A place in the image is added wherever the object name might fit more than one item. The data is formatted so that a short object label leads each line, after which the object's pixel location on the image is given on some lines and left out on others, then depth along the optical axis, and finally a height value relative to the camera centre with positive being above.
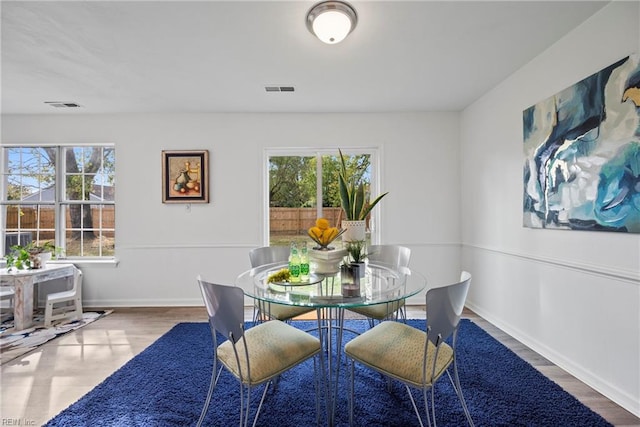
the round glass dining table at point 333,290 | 1.40 -0.41
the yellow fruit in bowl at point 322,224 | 1.93 -0.06
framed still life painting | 3.59 +0.48
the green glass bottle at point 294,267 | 1.76 -0.32
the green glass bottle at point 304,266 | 1.78 -0.32
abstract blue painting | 1.64 +0.40
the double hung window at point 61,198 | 3.69 +0.25
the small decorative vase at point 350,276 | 1.62 -0.35
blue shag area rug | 1.66 -1.17
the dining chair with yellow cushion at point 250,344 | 1.32 -0.70
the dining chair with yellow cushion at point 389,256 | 2.26 -0.37
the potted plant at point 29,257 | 3.12 -0.45
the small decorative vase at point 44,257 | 3.22 -0.46
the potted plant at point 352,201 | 2.14 +0.11
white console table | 2.92 -0.75
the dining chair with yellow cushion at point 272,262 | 2.10 -0.42
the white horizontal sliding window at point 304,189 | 3.71 +0.35
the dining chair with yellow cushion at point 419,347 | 1.29 -0.69
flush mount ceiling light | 1.68 +1.19
